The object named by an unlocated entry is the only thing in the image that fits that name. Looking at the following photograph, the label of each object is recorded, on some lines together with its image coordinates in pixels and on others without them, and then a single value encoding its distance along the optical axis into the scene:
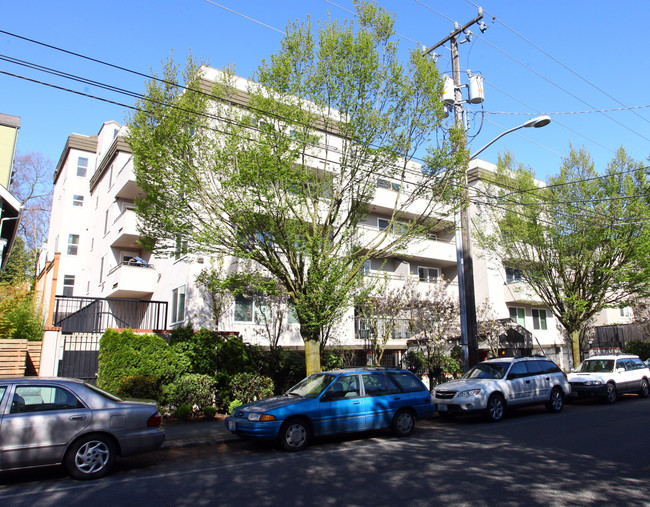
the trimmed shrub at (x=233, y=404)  13.98
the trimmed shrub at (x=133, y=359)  13.23
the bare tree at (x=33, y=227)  39.28
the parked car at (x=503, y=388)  12.98
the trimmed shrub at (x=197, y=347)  14.62
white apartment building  19.33
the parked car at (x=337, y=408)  9.38
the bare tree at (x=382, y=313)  19.36
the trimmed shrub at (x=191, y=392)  13.41
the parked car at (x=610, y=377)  17.05
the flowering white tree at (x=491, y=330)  22.72
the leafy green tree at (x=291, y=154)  12.48
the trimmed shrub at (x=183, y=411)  13.04
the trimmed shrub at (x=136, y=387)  12.80
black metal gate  14.53
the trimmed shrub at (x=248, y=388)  14.48
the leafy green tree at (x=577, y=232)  19.70
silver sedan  6.96
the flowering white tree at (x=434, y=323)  19.56
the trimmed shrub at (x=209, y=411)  13.27
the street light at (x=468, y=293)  14.66
